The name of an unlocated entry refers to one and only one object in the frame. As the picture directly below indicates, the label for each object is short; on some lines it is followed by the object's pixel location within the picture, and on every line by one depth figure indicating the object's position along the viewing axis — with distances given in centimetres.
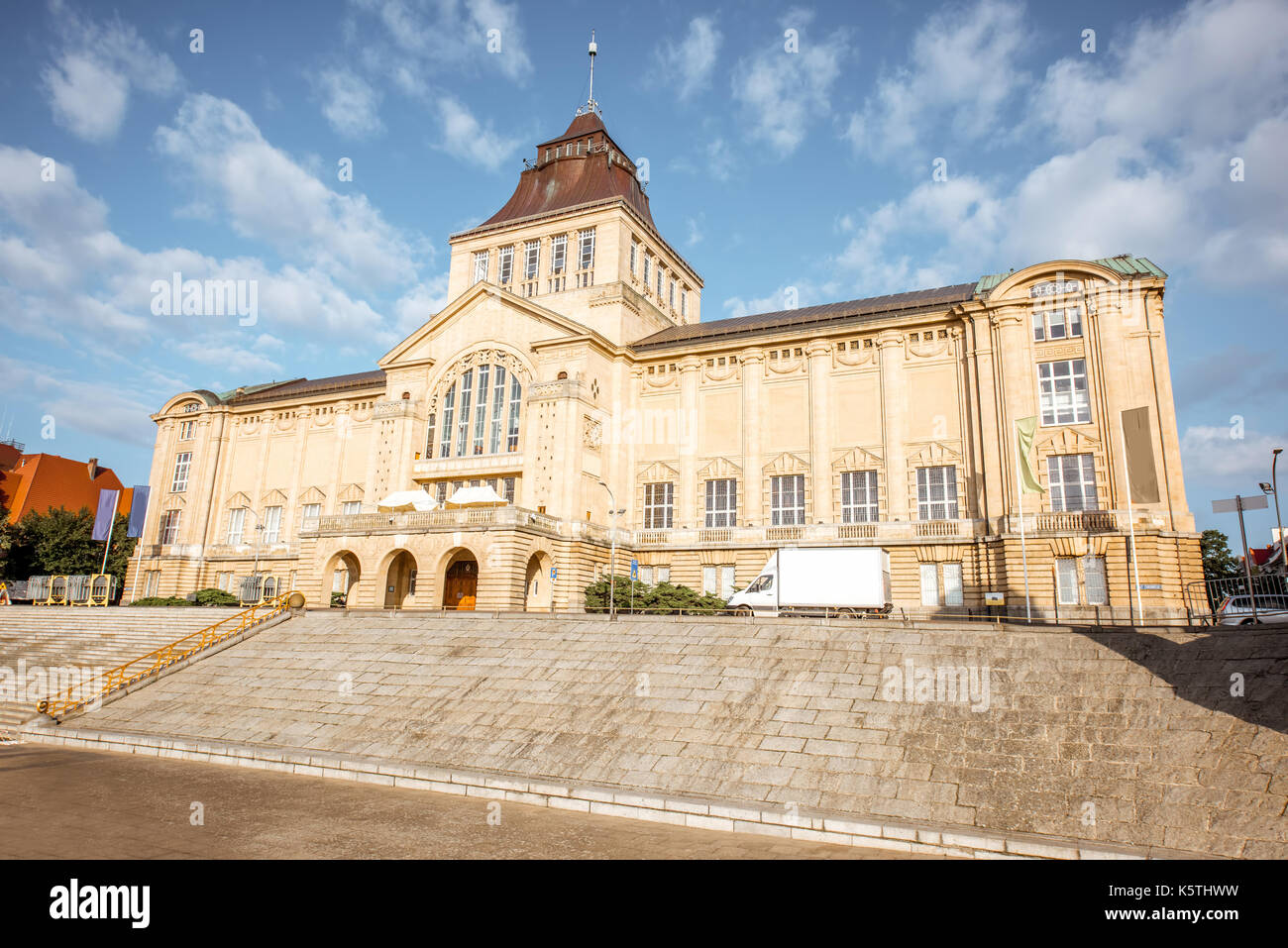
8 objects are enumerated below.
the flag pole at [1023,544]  3043
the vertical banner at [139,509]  5100
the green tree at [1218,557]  5425
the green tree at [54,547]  5562
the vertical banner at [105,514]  4971
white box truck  2847
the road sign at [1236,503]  1820
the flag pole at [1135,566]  2948
